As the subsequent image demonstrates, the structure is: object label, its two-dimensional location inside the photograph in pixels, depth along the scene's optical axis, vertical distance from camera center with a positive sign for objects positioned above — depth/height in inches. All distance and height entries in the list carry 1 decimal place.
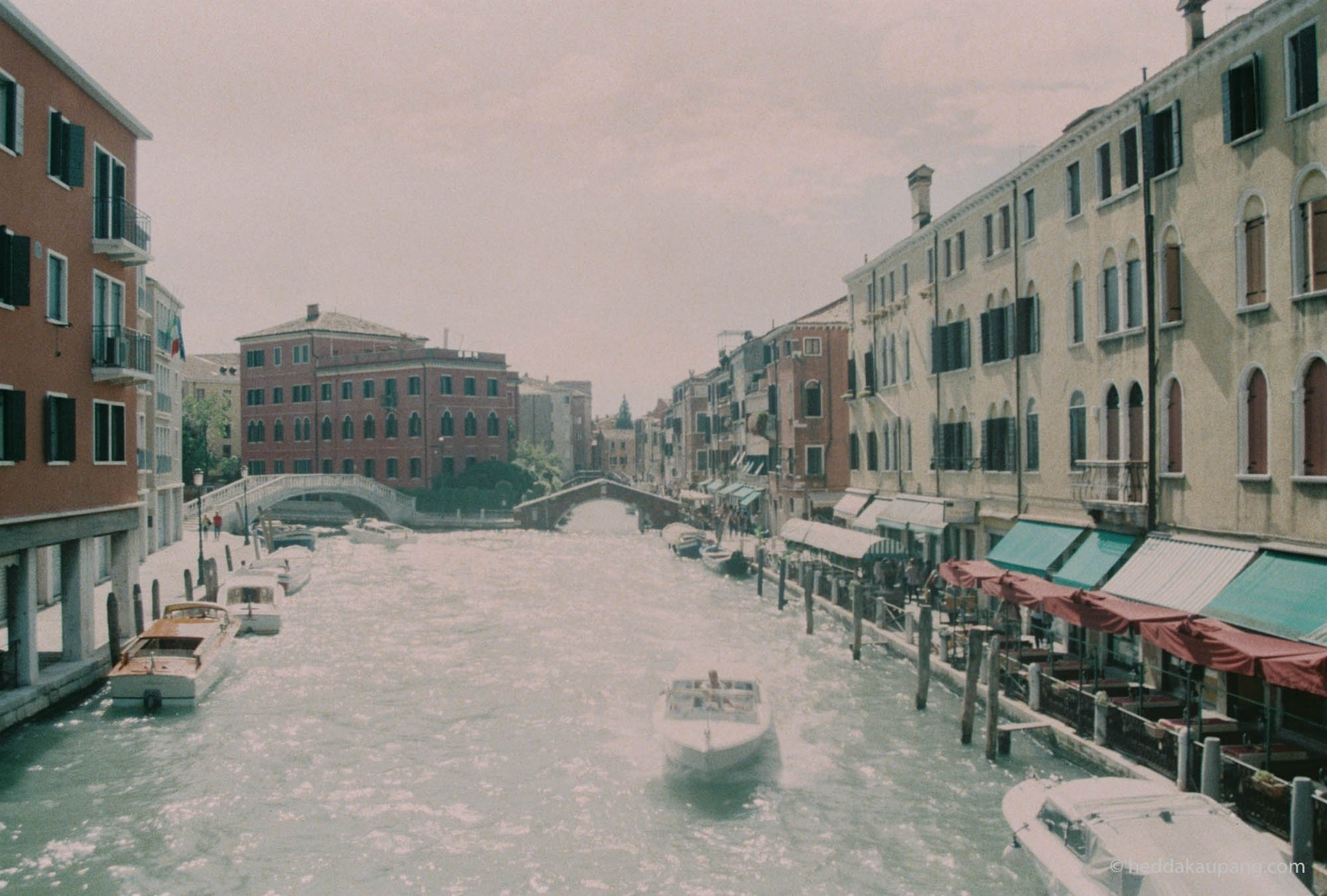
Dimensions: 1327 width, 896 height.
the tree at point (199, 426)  2677.2 +109.7
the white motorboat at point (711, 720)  636.7 -181.0
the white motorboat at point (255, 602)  1180.5 -171.3
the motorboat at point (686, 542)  1987.0 -170.4
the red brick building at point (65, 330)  713.6 +108.8
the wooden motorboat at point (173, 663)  799.7 -170.2
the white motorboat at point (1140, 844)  386.9 -163.6
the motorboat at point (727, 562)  1734.7 -187.0
